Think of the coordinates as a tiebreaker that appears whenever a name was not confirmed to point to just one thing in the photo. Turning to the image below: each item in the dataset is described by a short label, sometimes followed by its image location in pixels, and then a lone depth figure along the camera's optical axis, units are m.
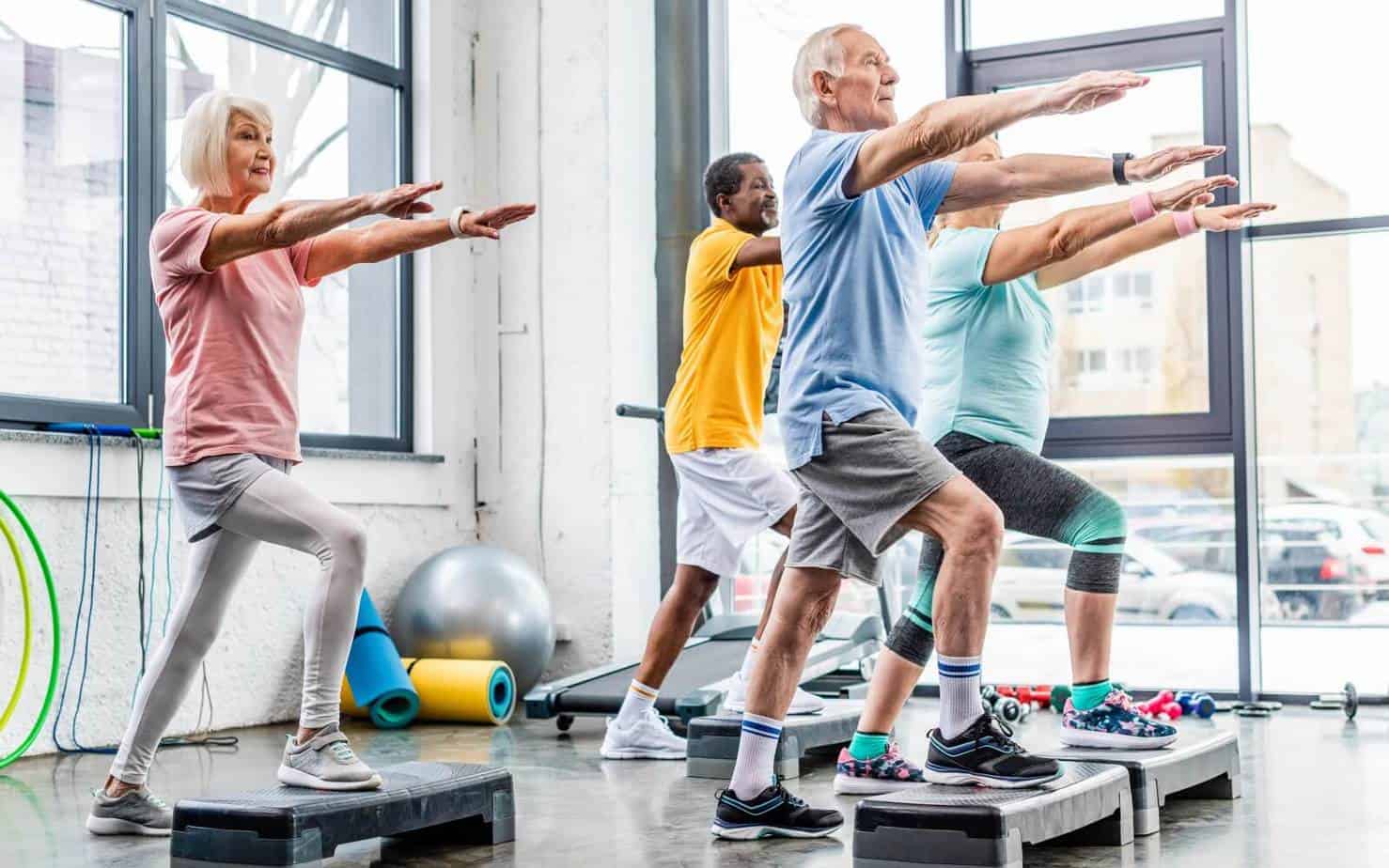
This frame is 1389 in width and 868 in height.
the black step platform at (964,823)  2.59
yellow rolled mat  5.37
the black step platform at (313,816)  2.76
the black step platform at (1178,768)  3.09
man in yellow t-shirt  4.18
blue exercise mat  5.37
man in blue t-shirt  2.77
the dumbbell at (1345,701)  5.12
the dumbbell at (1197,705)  5.25
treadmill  4.88
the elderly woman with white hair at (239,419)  3.04
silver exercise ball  5.68
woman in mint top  3.26
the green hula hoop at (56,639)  4.24
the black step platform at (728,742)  3.96
